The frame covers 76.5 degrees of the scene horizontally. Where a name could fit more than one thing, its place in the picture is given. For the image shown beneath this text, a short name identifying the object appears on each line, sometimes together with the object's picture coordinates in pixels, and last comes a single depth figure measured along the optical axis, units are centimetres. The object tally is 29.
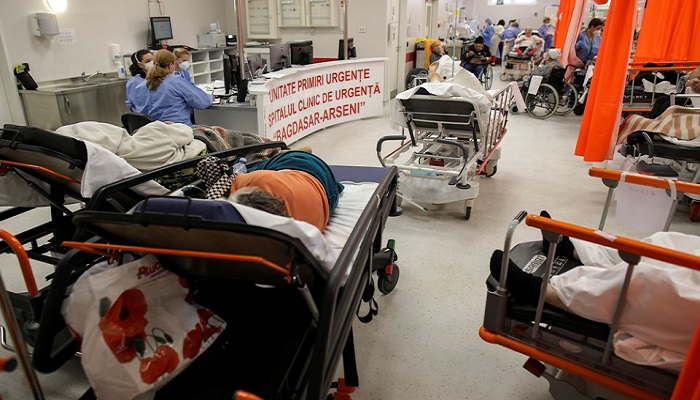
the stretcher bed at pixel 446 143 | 346
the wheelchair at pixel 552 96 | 709
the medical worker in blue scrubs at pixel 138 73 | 400
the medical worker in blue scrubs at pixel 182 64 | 445
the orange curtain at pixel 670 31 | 507
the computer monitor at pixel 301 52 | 581
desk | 461
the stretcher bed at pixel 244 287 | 120
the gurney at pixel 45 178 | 183
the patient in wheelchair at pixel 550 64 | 699
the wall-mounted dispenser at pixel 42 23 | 491
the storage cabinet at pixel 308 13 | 767
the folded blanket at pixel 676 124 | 347
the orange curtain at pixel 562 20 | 733
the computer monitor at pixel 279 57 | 537
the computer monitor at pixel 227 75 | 492
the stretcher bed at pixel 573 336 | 135
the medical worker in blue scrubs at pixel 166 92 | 379
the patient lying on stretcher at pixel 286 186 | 154
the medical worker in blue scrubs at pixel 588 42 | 701
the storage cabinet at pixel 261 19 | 795
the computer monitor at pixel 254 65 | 513
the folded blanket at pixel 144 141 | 220
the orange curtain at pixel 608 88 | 358
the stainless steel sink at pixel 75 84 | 511
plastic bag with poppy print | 130
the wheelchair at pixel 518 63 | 978
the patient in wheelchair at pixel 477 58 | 902
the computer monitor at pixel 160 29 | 646
